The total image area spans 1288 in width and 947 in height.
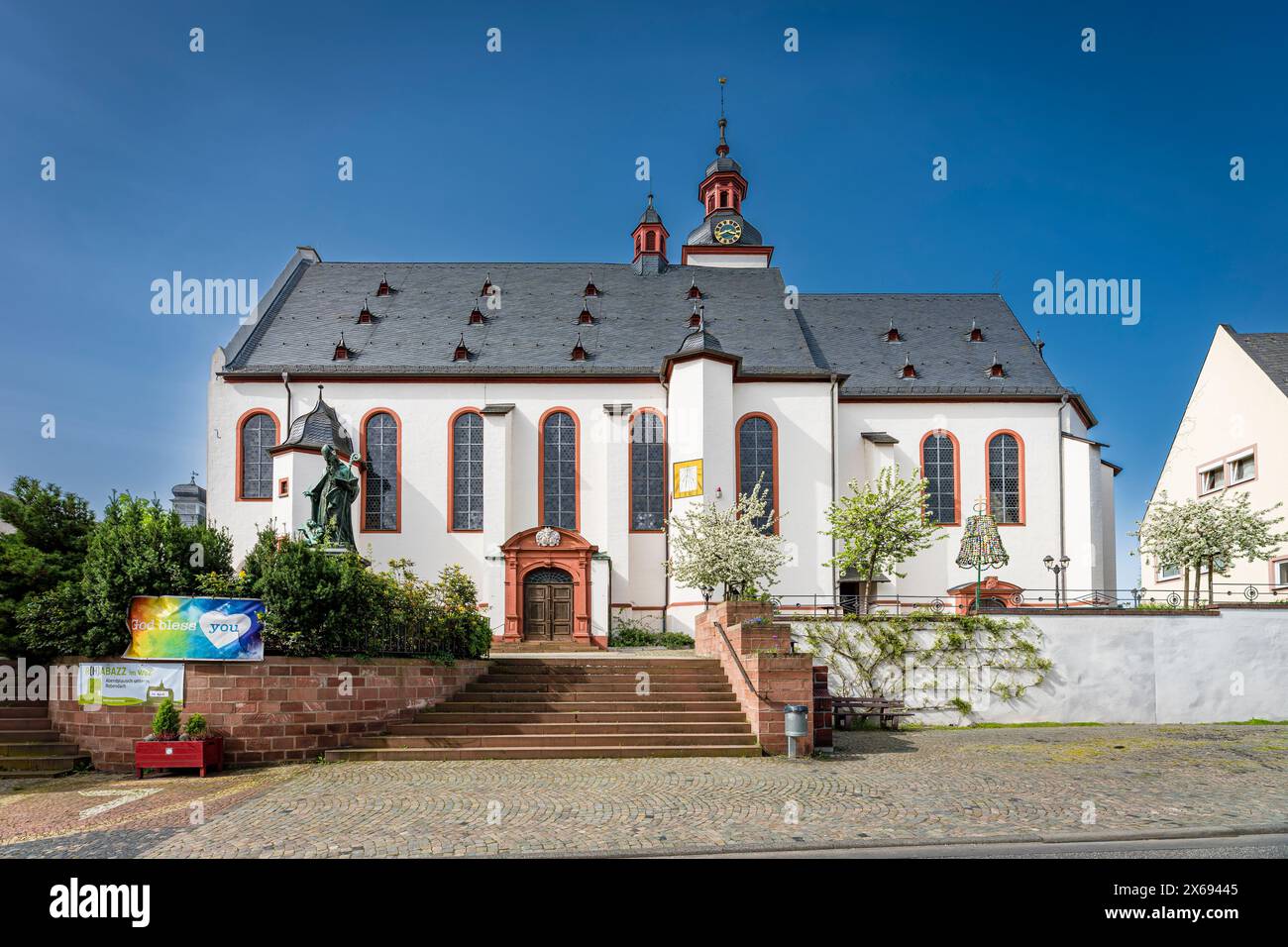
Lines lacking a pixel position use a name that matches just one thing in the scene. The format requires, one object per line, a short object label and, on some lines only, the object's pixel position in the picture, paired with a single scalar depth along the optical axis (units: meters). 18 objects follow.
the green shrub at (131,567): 13.70
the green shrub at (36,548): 14.69
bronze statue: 20.28
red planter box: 12.67
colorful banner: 13.46
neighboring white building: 28.09
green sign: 13.41
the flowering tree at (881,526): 23.17
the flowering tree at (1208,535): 23.86
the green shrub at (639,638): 27.22
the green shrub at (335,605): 14.05
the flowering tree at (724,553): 23.83
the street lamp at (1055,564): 26.02
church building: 28.66
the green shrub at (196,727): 12.91
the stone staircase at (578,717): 14.15
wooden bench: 18.55
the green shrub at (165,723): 12.89
